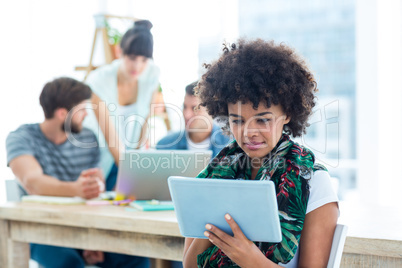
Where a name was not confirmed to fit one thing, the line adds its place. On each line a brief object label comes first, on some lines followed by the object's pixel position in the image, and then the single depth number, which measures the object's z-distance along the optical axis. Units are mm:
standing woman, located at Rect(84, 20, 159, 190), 2881
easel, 3512
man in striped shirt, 2236
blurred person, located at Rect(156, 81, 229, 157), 2750
